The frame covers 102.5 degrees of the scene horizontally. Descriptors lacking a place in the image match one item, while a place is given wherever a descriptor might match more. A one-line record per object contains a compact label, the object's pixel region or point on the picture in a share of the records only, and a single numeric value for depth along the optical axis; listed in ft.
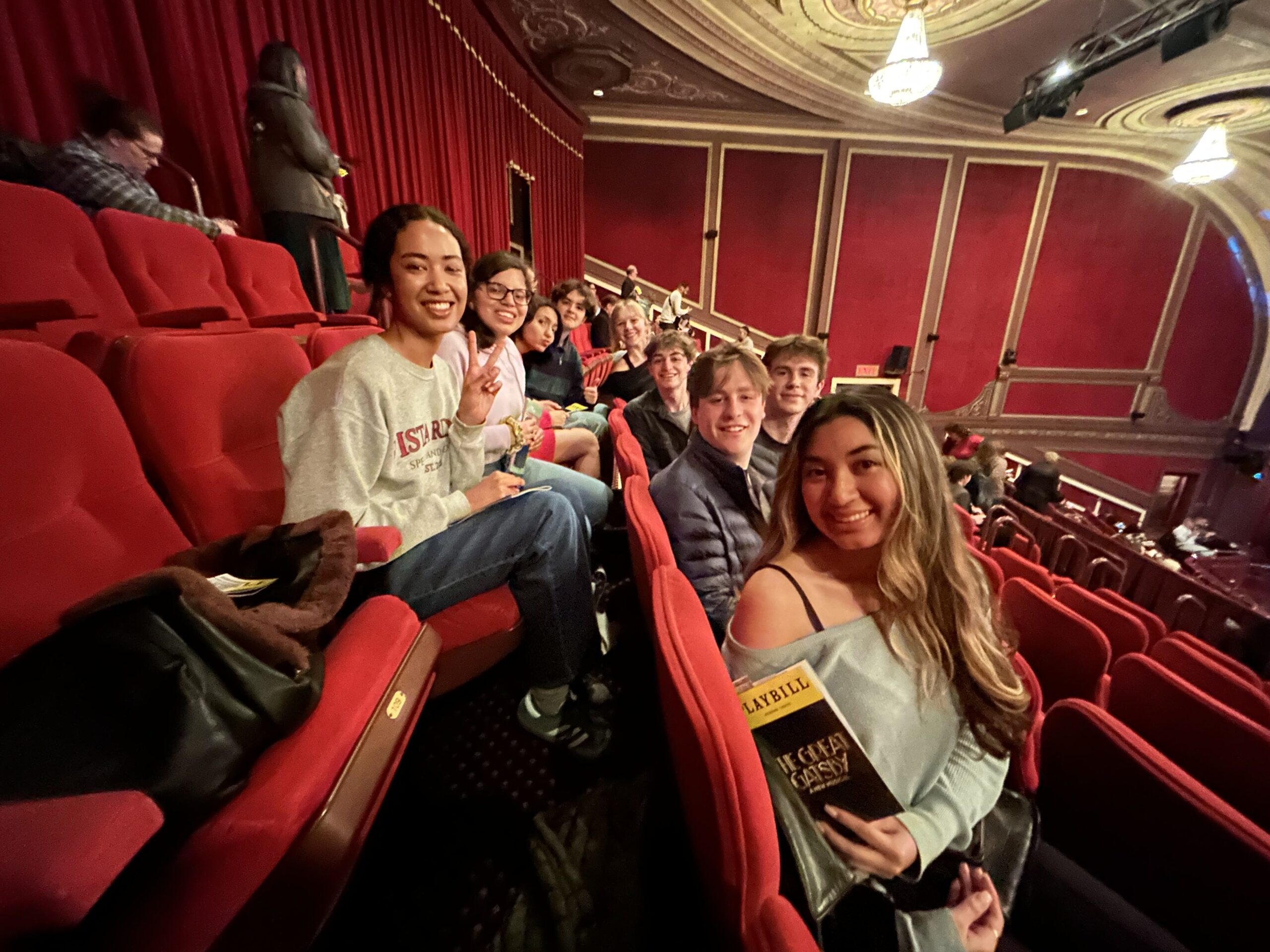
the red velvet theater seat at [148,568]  1.38
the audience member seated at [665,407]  6.61
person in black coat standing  6.27
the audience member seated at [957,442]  18.08
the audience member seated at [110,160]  4.93
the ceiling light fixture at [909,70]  13.07
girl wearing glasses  5.57
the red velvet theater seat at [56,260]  3.78
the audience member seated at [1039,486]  16.88
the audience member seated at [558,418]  7.34
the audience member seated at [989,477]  14.39
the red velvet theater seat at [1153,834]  2.34
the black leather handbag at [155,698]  1.34
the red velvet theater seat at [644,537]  2.61
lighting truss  11.87
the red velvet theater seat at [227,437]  2.81
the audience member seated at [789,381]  5.97
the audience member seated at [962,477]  12.49
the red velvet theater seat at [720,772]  1.47
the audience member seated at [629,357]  9.48
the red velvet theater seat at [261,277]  5.99
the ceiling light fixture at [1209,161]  17.69
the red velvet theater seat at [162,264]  4.78
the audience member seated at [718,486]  3.91
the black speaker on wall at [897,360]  24.18
